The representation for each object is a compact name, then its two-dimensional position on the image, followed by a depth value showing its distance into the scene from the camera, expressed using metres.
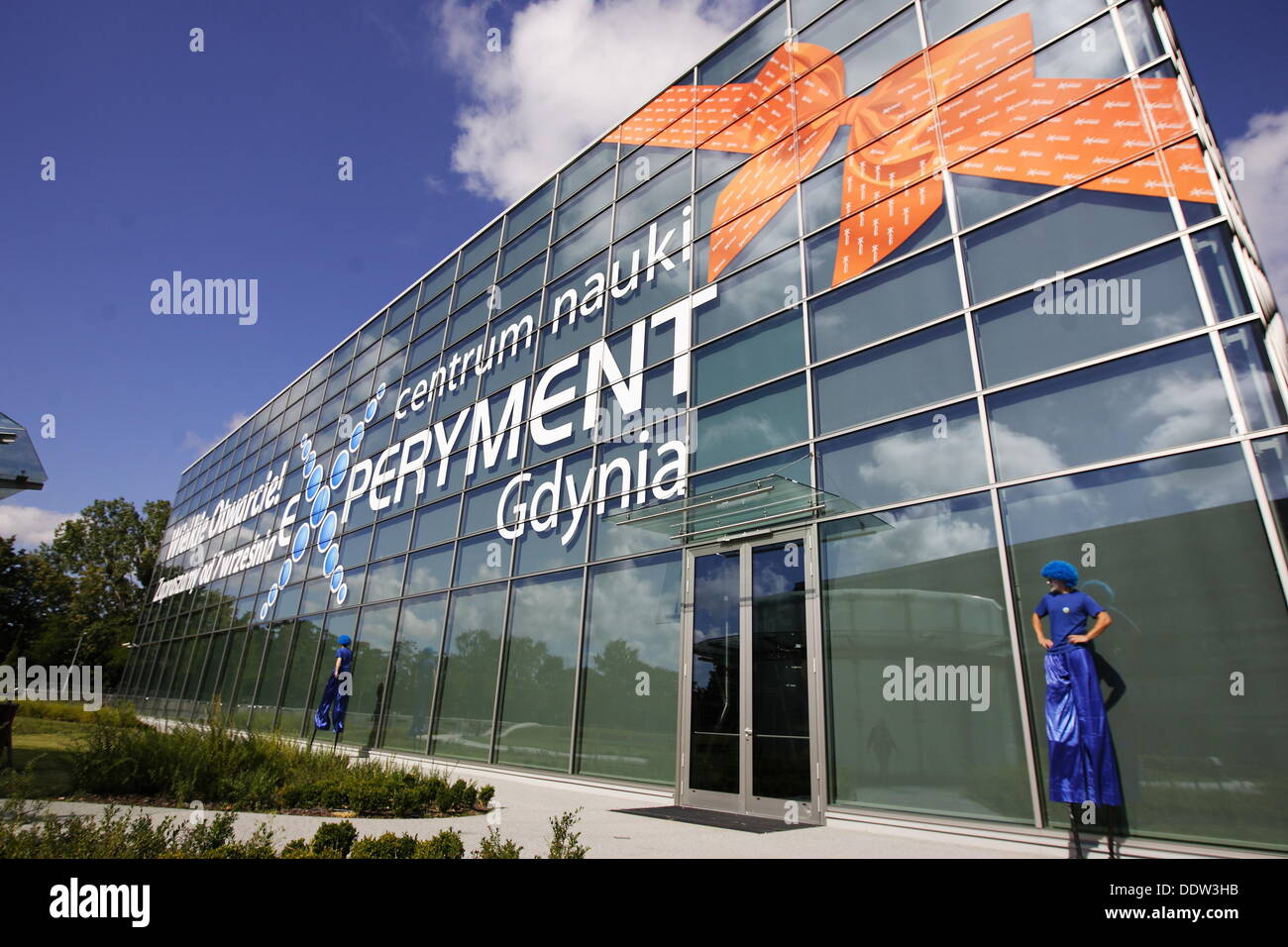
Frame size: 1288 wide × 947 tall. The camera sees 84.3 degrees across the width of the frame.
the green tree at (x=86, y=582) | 54.78
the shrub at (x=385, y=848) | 4.75
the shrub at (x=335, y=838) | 4.86
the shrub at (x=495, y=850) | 4.34
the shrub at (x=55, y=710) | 29.73
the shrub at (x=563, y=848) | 4.39
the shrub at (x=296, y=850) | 4.45
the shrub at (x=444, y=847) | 4.66
